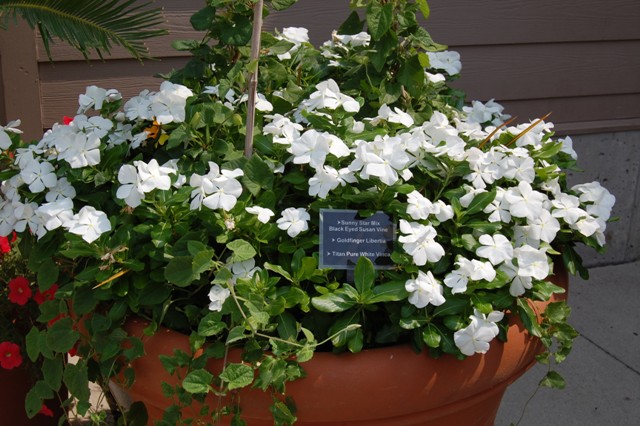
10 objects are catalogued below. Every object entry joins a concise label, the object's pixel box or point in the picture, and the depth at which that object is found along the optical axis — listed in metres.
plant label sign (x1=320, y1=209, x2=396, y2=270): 1.56
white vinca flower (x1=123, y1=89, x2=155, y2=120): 1.82
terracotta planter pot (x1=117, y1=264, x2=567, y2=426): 1.44
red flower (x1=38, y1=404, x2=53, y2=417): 1.95
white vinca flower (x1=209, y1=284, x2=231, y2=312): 1.45
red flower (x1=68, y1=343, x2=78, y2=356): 1.72
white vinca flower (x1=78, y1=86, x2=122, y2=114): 1.95
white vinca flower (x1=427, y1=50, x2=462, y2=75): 2.21
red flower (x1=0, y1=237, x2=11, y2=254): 2.07
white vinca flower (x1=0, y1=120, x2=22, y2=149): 1.79
